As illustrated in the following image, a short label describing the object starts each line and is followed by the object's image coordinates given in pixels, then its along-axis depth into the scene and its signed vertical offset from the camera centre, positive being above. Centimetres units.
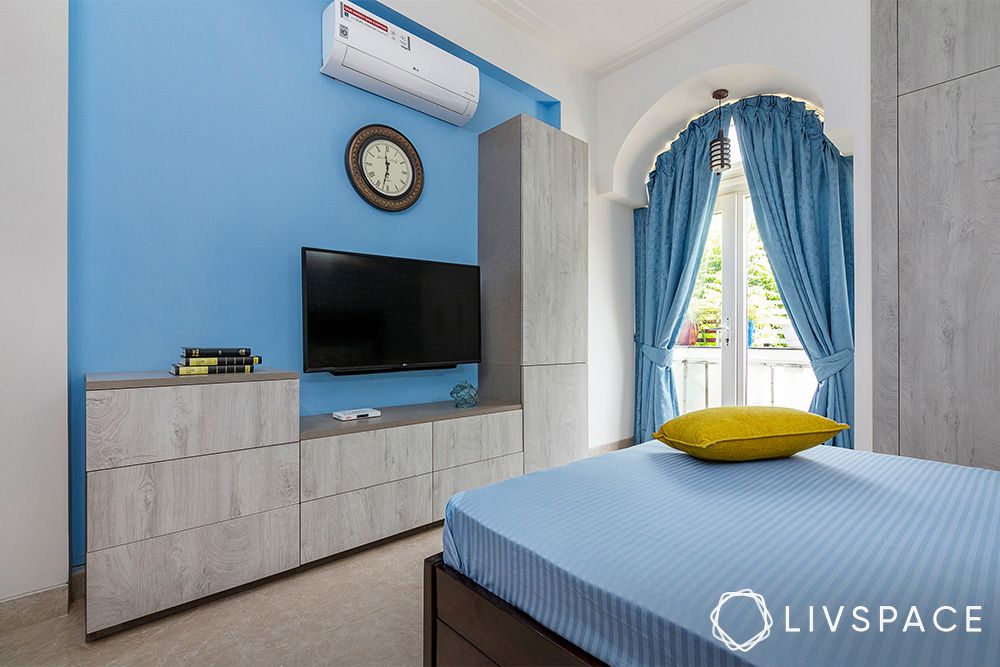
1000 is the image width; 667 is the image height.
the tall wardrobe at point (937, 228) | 216 +50
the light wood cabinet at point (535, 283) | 315 +35
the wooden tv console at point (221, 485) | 170 -61
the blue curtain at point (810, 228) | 315 +72
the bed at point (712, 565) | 74 -42
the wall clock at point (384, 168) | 279 +98
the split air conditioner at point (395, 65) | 254 +150
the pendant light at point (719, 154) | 343 +127
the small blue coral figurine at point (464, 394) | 296 -36
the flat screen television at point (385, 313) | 242 +12
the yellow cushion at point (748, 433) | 155 -32
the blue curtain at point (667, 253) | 385 +67
